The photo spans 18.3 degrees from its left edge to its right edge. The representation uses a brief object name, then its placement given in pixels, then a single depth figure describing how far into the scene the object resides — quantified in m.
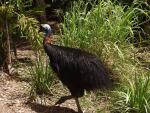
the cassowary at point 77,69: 5.75
